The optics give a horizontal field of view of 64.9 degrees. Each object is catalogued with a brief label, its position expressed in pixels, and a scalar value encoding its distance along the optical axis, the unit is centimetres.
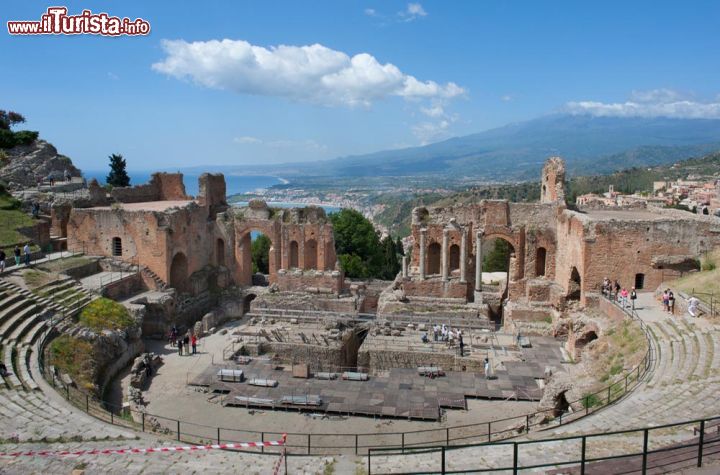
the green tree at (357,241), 5147
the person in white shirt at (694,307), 2131
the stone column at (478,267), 3209
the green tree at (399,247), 6928
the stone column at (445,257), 3192
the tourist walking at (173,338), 2864
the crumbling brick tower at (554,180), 3256
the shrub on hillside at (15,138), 4712
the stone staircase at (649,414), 1306
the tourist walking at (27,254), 2817
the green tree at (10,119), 5021
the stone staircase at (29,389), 1479
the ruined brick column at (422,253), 3216
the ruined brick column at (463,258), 3167
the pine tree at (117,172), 5584
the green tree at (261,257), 5059
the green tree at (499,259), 5528
